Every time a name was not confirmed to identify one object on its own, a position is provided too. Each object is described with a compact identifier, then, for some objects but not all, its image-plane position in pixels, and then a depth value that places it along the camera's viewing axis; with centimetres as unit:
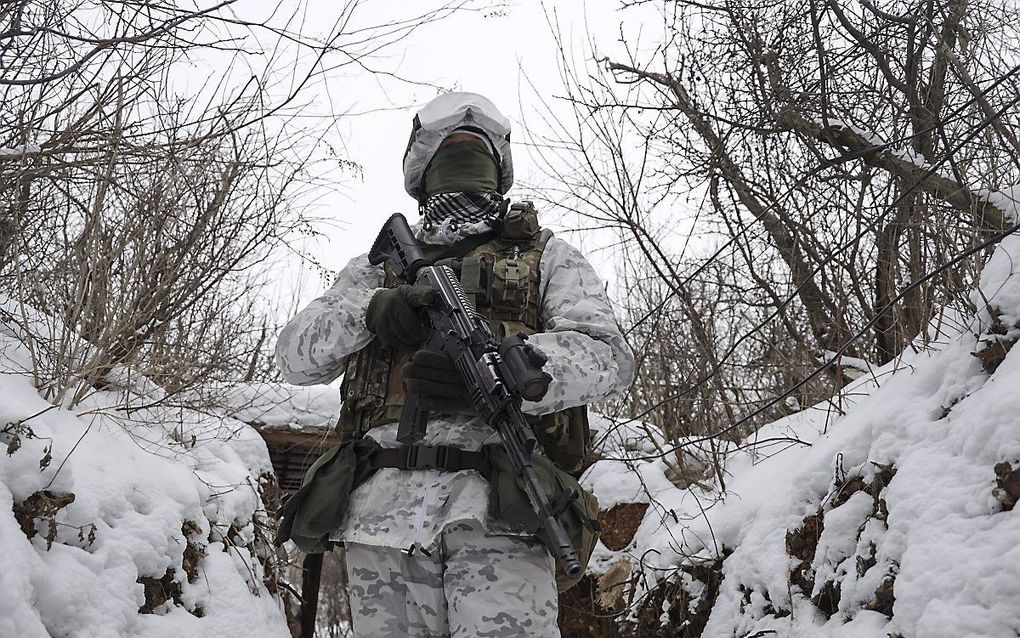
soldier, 171
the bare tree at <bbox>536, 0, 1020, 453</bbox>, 299
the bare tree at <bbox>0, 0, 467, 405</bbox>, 298
